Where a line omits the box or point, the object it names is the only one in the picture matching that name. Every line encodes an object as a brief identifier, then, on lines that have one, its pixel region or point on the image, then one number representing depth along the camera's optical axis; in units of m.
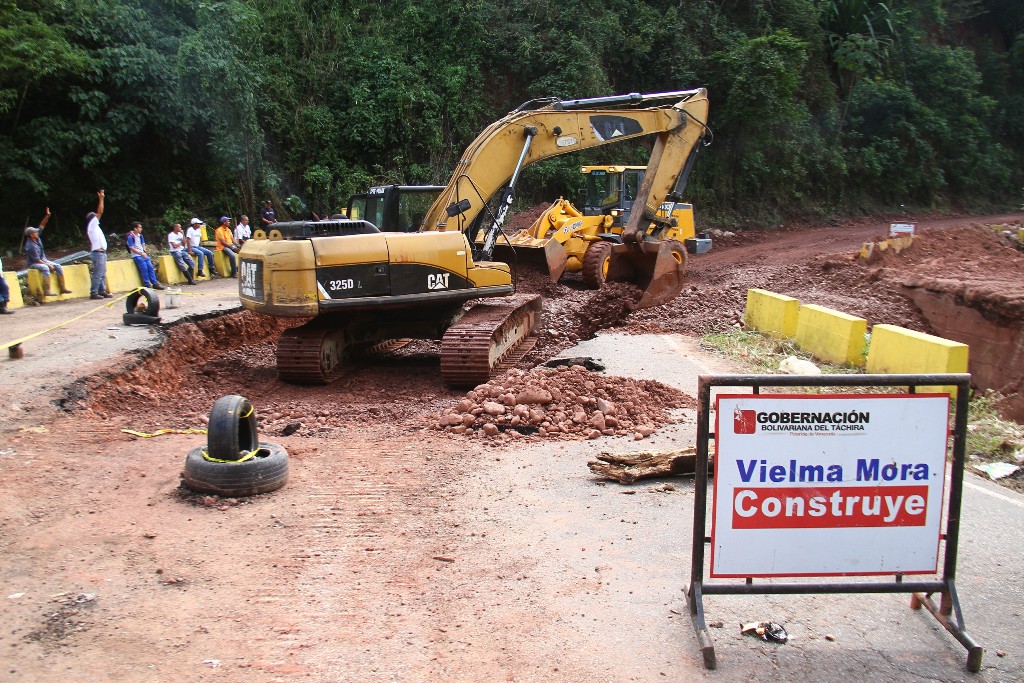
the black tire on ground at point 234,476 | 6.00
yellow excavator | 9.66
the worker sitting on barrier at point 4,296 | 13.64
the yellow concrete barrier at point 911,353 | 8.66
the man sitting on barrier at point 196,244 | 18.55
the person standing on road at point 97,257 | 14.75
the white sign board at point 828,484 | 3.92
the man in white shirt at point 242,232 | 19.89
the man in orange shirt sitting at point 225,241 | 19.16
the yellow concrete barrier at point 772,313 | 12.09
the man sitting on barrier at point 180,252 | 17.77
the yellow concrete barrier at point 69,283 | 14.87
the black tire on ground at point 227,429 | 6.12
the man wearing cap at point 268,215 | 20.36
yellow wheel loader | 15.14
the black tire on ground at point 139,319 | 12.33
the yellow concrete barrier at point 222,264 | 19.39
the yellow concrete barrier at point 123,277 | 16.03
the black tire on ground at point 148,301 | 12.45
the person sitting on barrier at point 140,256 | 16.05
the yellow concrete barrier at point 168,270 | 17.78
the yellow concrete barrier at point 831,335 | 10.59
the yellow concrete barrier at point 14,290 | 14.30
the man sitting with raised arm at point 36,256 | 14.78
